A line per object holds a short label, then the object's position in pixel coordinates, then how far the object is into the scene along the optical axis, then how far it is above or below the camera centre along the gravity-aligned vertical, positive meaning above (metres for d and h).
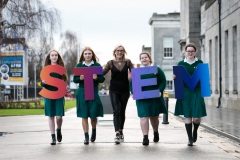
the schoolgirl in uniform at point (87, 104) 13.62 -0.50
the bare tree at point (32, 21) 38.16 +3.47
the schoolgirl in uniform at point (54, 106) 13.71 -0.54
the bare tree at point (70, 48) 132.12 +6.36
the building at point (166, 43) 94.12 +5.15
